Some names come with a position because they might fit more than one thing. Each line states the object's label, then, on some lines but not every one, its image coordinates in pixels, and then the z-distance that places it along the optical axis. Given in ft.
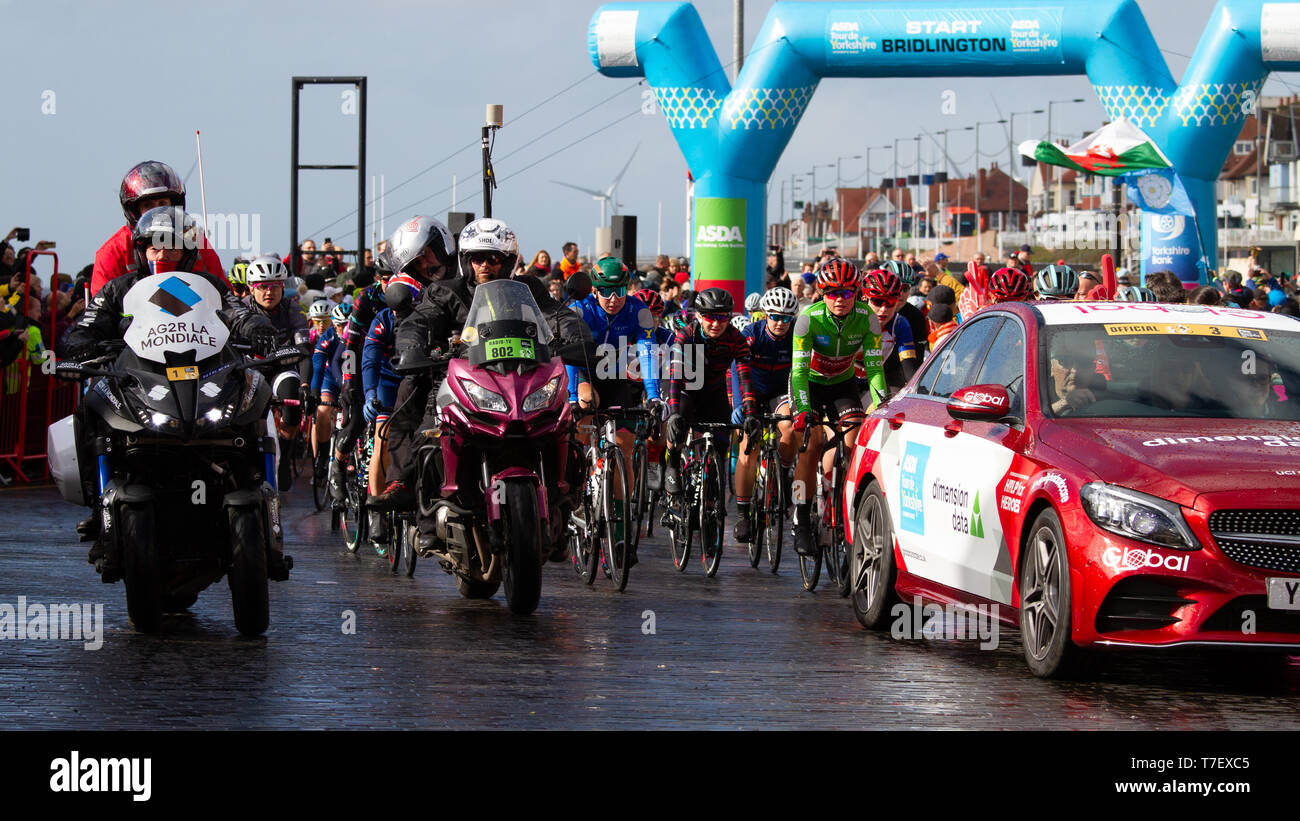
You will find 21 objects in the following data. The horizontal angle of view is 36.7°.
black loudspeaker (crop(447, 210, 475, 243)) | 74.49
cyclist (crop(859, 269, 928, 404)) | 48.16
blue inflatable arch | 87.76
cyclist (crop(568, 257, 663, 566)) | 44.34
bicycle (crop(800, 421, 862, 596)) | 40.34
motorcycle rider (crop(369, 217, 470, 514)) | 36.73
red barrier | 63.67
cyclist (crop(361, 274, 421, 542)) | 41.06
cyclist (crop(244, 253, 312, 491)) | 55.57
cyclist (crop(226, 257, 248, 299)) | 61.93
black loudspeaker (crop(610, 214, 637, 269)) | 94.17
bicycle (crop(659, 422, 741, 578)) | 43.14
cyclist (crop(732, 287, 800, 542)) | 46.85
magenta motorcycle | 33.24
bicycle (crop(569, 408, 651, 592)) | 39.42
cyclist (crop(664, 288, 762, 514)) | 44.50
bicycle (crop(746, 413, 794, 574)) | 43.42
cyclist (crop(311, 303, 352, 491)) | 52.65
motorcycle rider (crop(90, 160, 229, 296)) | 34.83
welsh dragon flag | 88.79
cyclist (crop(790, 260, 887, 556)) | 42.52
